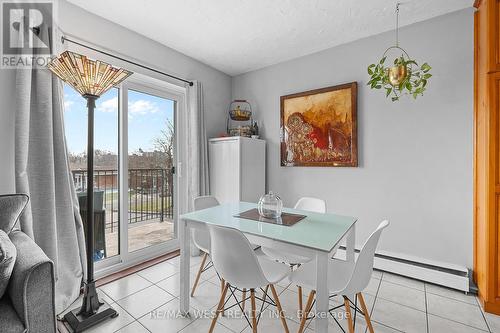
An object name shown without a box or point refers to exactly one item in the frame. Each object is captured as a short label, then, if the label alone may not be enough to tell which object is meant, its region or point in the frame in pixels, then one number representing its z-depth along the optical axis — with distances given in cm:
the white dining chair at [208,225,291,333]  130
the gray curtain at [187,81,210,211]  309
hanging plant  215
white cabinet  306
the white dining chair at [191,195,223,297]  211
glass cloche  186
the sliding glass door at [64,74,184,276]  246
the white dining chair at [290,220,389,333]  129
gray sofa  109
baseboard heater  213
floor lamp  162
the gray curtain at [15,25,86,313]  175
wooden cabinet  182
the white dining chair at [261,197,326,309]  141
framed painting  279
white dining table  124
